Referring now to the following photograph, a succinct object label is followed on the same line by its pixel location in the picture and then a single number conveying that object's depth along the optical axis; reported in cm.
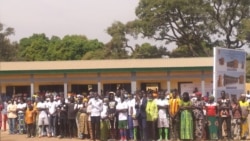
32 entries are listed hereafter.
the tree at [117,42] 5323
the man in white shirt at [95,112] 1767
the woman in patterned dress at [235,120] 1742
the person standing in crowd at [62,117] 1905
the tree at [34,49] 7062
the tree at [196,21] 4908
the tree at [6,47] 5800
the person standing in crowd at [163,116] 1712
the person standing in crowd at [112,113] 1761
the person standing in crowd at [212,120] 1722
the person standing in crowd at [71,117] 1877
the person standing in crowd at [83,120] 1839
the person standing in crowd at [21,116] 2069
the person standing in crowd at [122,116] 1736
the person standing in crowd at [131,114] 1725
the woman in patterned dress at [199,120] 1703
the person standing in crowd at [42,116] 1952
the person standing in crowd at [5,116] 2334
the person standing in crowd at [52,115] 1939
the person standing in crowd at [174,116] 1708
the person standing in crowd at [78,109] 1867
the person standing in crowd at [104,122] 1770
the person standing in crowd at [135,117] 1697
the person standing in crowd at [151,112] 1698
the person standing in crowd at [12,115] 2105
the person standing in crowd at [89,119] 1805
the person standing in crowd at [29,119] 1966
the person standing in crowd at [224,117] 1731
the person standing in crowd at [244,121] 1762
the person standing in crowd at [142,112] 1686
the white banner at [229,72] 1892
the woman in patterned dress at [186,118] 1667
